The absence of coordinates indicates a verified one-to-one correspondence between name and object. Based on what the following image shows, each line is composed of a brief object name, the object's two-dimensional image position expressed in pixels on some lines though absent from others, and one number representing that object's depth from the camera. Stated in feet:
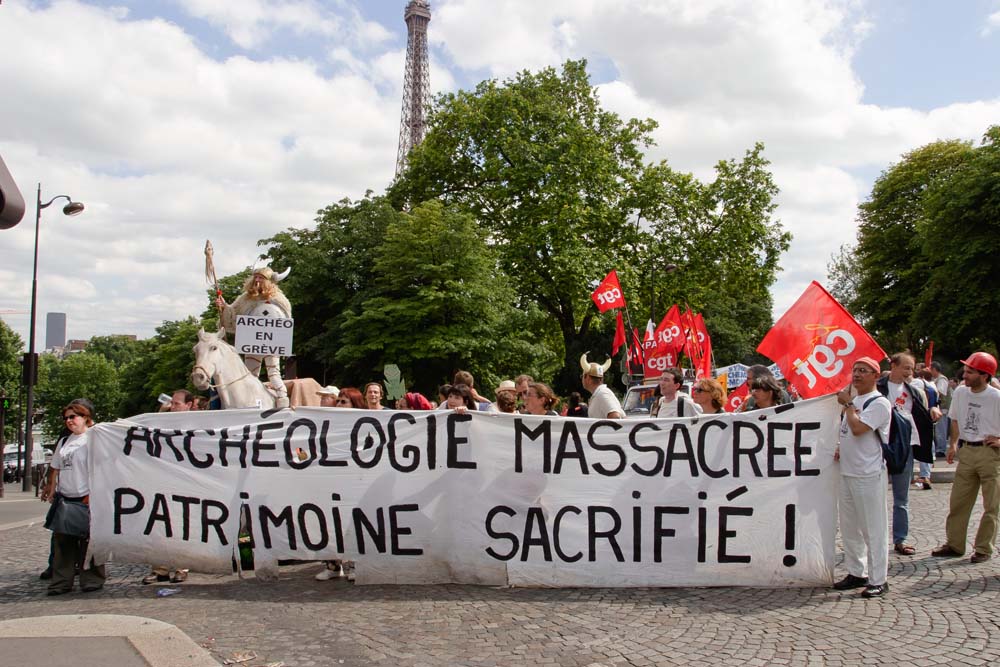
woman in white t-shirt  22.39
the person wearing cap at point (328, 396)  29.27
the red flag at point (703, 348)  70.79
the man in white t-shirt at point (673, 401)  25.81
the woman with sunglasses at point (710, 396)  24.40
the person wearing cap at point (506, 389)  25.20
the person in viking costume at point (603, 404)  24.30
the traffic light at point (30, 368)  69.87
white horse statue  27.63
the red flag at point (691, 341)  75.66
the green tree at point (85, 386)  289.12
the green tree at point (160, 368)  155.61
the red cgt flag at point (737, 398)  43.04
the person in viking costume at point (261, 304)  32.24
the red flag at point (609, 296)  69.00
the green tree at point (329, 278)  113.50
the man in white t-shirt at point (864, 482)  20.02
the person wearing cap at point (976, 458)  23.32
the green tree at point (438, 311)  92.89
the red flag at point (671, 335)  69.15
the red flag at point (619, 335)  78.54
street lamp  70.08
